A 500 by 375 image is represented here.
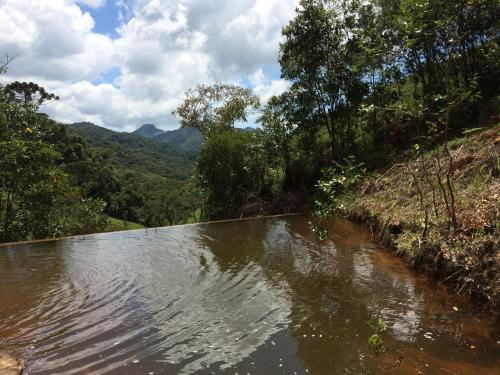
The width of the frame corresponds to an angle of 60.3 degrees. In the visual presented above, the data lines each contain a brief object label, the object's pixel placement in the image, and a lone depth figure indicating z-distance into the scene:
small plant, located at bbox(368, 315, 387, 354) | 4.42
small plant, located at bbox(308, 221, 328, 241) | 7.63
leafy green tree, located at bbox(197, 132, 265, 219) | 22.89
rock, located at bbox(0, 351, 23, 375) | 4.27
